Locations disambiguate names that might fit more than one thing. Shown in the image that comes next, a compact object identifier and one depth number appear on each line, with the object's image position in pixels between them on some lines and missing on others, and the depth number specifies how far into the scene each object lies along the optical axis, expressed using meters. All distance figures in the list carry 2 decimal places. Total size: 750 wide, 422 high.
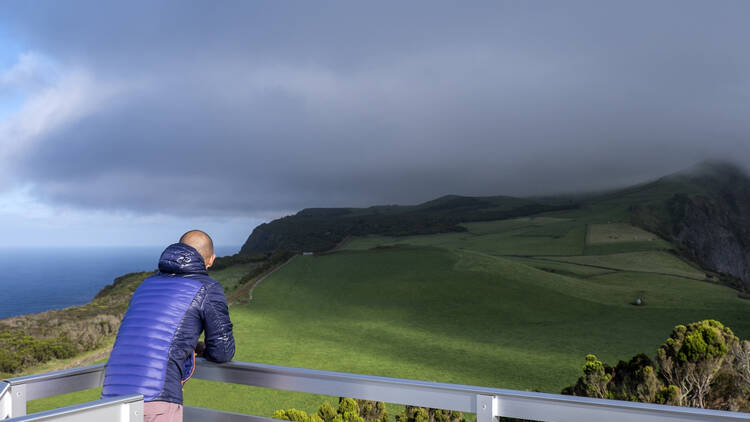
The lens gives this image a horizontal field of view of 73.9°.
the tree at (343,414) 6.18
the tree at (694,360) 7.96
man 2.54
